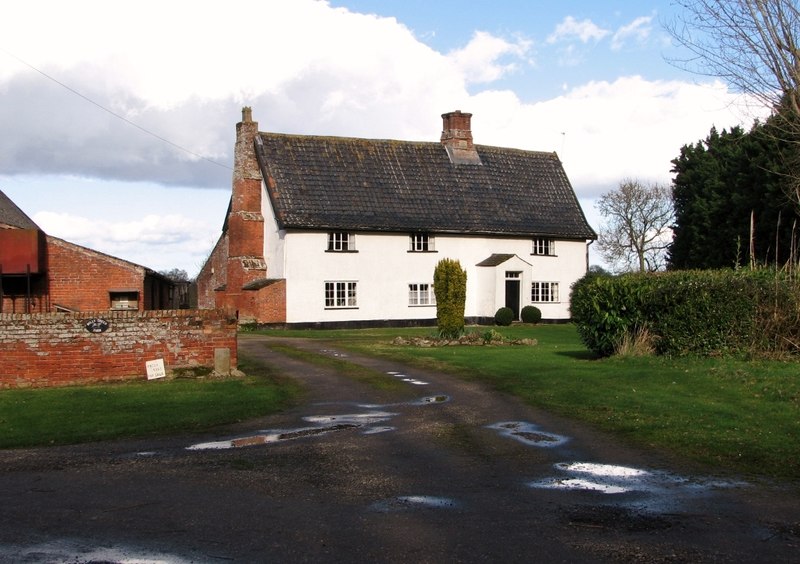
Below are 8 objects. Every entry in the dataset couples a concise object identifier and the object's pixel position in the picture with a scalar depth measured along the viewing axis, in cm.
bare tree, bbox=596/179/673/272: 7106
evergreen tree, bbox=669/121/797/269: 4081
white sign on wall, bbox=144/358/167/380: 1827
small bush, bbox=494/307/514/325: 4488
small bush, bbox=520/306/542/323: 4594
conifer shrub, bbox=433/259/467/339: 3025
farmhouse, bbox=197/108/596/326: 4203
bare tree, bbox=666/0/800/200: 2528
